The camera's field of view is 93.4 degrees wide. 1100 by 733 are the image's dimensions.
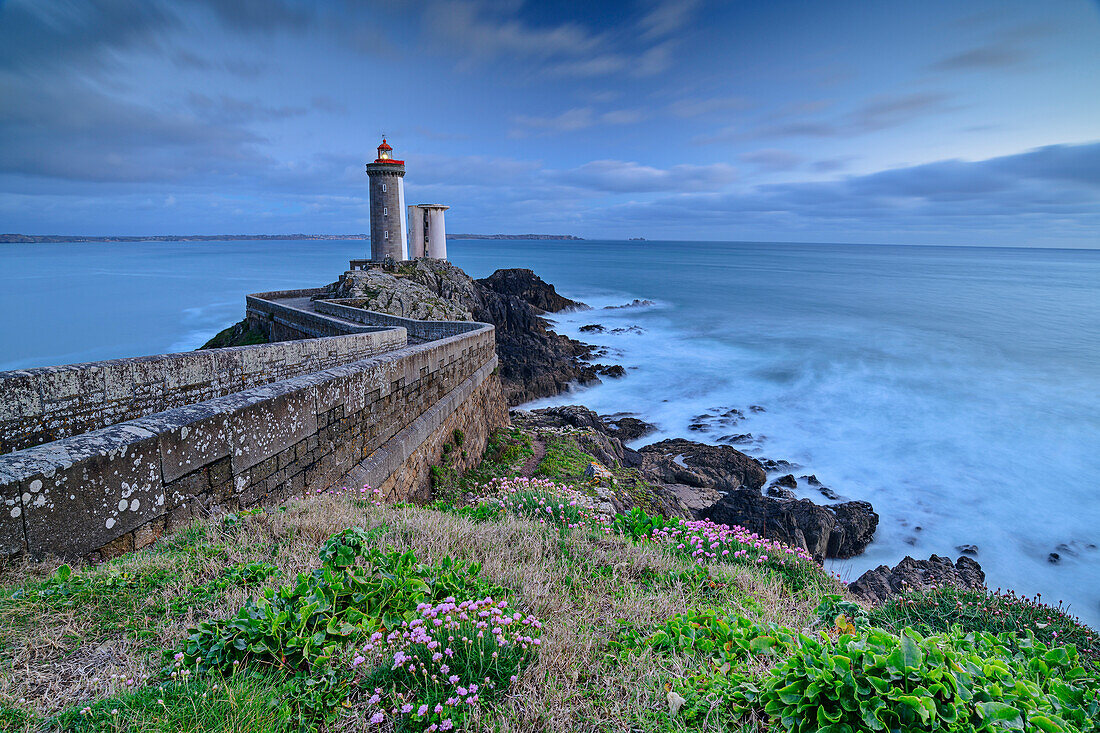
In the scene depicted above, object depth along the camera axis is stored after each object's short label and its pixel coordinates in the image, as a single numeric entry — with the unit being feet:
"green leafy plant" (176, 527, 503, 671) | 6.72
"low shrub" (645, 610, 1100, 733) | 4.95
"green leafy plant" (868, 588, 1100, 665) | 11.28
